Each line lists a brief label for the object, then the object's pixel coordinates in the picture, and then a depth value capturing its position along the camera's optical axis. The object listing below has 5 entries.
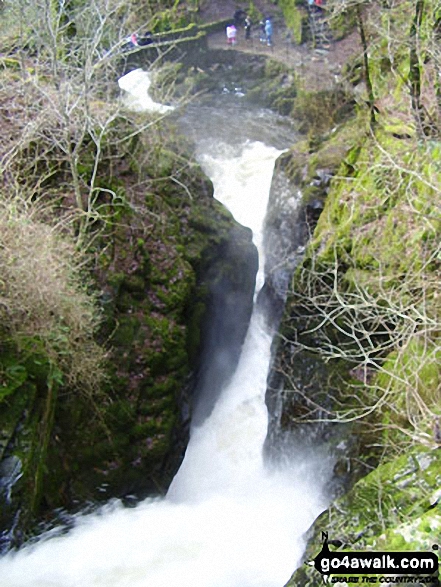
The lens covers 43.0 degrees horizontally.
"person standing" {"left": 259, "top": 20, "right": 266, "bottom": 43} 24.36
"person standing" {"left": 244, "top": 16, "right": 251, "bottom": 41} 24.32
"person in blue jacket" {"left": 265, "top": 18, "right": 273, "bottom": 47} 23.38
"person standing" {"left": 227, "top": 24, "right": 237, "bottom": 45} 23.64
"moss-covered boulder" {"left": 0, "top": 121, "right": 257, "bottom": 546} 7.21
